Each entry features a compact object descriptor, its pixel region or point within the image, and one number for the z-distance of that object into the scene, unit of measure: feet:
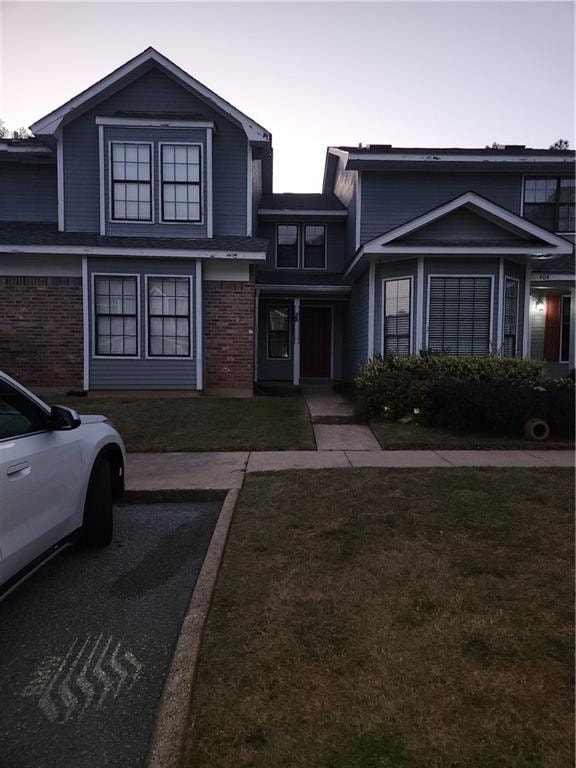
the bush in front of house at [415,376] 30.22
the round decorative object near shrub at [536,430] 26.86
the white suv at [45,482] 9.17
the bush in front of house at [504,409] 26.84
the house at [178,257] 38.45
